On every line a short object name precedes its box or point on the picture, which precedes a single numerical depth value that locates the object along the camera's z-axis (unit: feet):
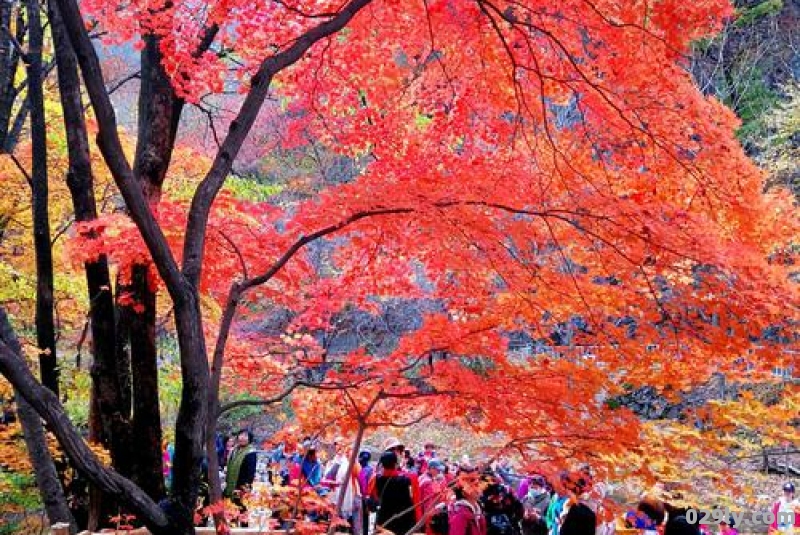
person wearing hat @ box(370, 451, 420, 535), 21.27
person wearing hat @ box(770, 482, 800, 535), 27.02
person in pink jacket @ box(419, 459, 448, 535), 19.58
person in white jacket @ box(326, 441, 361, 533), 22.94
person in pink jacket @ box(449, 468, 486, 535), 19.36
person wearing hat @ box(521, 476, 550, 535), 22.67
